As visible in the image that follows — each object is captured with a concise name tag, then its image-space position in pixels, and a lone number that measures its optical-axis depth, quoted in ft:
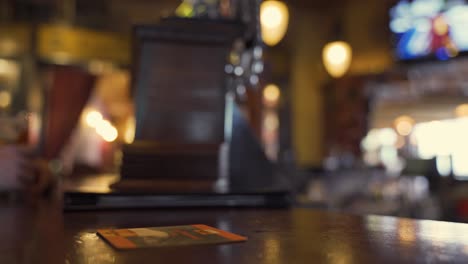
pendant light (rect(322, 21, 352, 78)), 11.85
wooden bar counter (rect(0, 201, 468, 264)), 1.70
